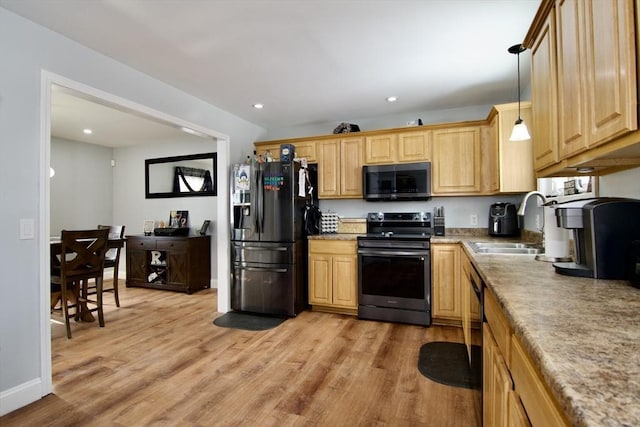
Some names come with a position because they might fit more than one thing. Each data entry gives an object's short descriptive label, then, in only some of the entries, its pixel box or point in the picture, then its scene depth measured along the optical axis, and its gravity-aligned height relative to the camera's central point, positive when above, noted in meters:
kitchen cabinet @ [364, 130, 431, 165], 3.65 +0.82
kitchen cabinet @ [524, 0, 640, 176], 0.93 +0.47
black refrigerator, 3.58 -0.22
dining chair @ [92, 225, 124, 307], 3.88 -0.45
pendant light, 2.29 +0.61
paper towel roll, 1.69 -0.12
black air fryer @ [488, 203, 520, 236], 3.31 -0.04
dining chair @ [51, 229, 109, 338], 3.04 -0.46
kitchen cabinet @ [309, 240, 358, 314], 3.57 -0.65
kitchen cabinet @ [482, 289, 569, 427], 0.67 -0.47
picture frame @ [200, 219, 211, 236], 5.16 -0.13
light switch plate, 2.00 -0.04
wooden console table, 4.76 -0.65
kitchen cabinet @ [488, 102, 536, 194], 2.79 +0.53
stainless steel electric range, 3.26 -0.63
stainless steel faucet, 1.92 +0.04
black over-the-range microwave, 3.61 +0.41
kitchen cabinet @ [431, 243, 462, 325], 3.17 -0.67
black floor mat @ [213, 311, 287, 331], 3.34 -1.11
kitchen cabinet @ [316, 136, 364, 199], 3.93 +0.63
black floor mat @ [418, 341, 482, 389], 2.20 -1.12
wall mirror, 5.36 +0.76
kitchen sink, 2.35 -0.25
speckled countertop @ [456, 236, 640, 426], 0.47 -0.27
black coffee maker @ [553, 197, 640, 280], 1.26 -0.08
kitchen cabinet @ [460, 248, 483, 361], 1.78 -0.57
